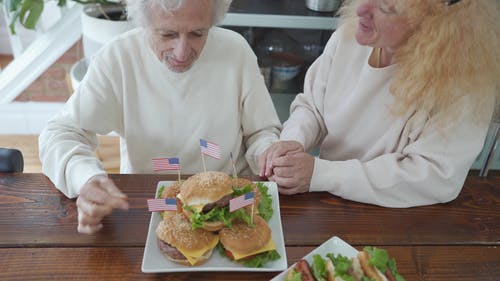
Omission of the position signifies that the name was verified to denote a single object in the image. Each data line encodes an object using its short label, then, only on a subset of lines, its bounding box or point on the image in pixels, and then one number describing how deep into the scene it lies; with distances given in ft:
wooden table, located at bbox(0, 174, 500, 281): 3.40
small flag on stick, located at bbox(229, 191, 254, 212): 3.35
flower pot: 7.56
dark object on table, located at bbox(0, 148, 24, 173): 4.28
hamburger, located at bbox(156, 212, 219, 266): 3.34
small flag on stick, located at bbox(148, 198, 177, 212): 3.43
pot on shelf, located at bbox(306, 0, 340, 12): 7.81
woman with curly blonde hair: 3.90
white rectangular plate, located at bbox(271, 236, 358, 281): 3.45
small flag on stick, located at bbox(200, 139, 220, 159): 3.87
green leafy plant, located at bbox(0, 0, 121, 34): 7.75
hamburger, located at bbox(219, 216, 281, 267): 3.38
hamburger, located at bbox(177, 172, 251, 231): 3.48
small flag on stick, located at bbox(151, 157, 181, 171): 3.78
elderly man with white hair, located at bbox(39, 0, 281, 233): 4.17
